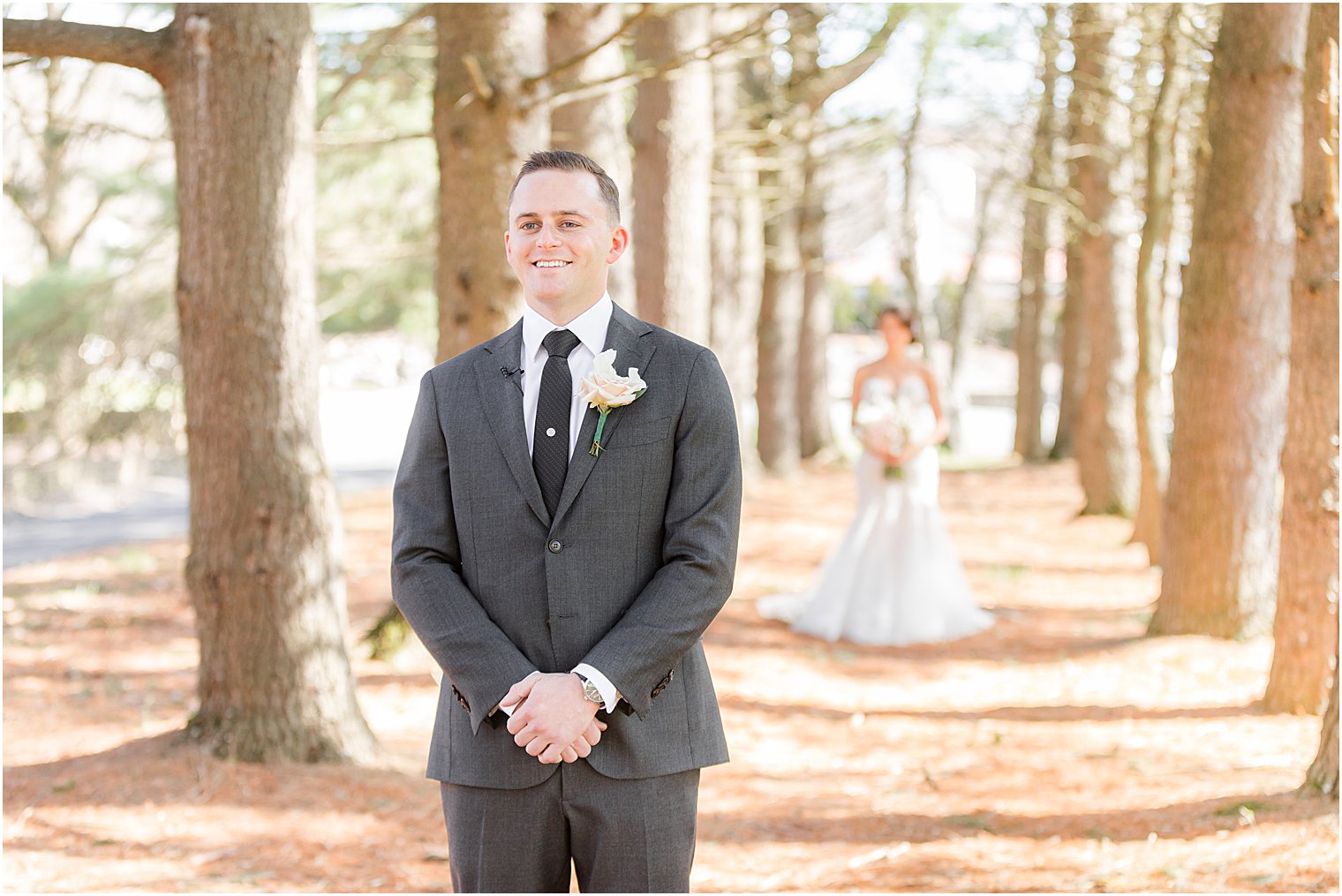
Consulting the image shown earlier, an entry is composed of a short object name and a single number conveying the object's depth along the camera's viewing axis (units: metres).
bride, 9.91
